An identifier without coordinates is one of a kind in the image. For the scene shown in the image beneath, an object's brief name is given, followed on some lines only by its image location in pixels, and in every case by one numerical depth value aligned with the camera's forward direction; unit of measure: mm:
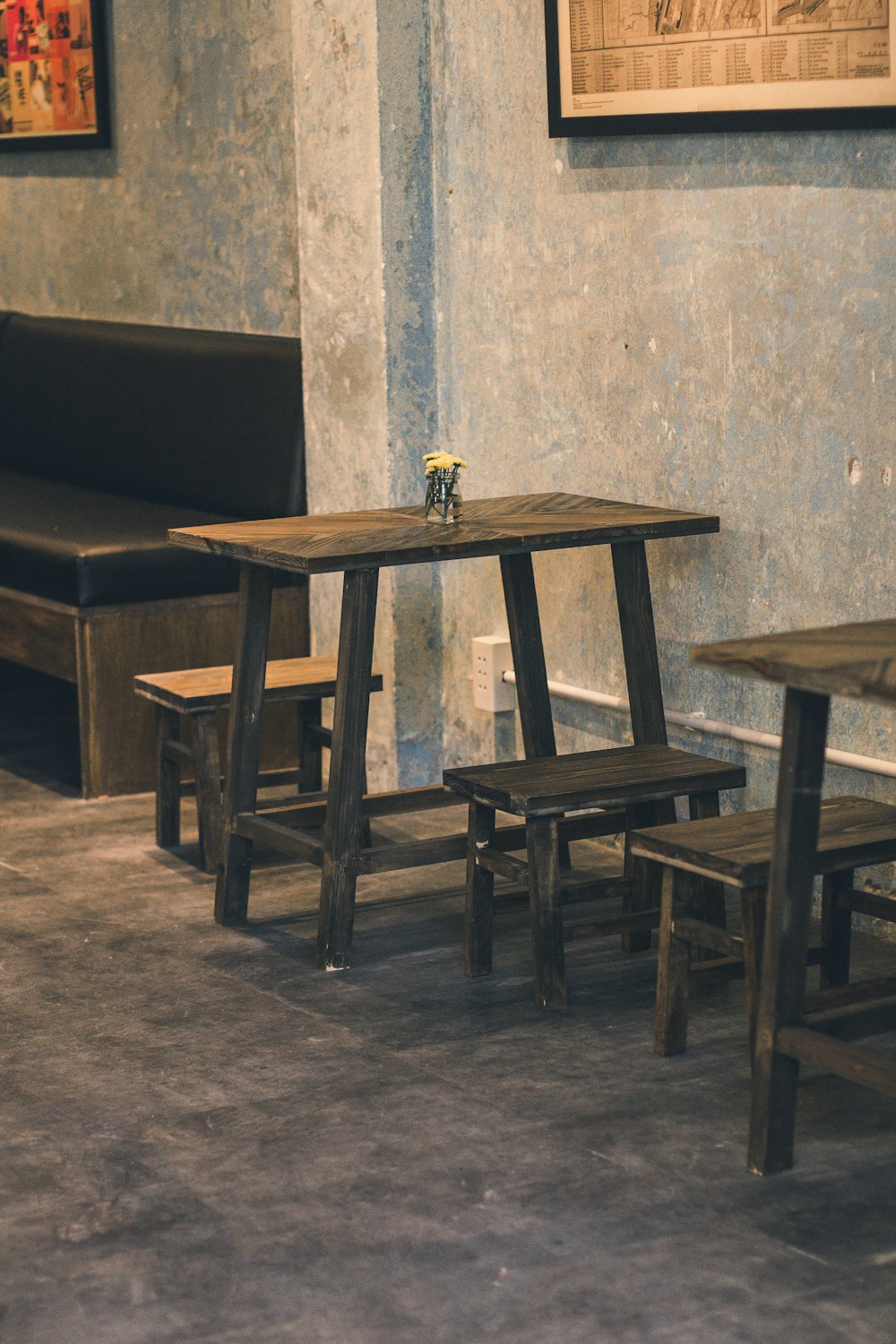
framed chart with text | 3348
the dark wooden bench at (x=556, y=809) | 3229
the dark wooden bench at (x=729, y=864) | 2846
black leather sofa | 4707
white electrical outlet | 4484
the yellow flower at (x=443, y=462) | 3602
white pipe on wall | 3496
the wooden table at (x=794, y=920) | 2416
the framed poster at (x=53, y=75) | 6129
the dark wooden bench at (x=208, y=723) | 4117
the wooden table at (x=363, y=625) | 3393
